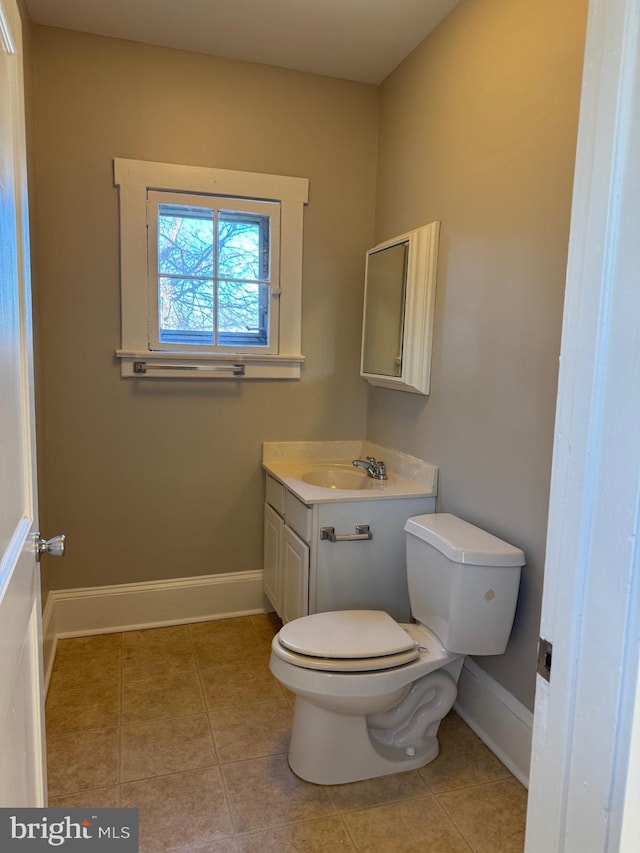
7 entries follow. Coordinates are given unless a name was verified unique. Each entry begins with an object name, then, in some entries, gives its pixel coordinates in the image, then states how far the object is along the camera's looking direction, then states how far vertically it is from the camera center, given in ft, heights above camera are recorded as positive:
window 8.13 +1.09
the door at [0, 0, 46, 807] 2.83 -0.84
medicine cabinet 7.36 +0.56
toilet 5.44 -3.04
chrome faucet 8.20 -1.70
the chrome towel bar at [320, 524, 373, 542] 7.03 -2.31
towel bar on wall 8.27 -0.34
